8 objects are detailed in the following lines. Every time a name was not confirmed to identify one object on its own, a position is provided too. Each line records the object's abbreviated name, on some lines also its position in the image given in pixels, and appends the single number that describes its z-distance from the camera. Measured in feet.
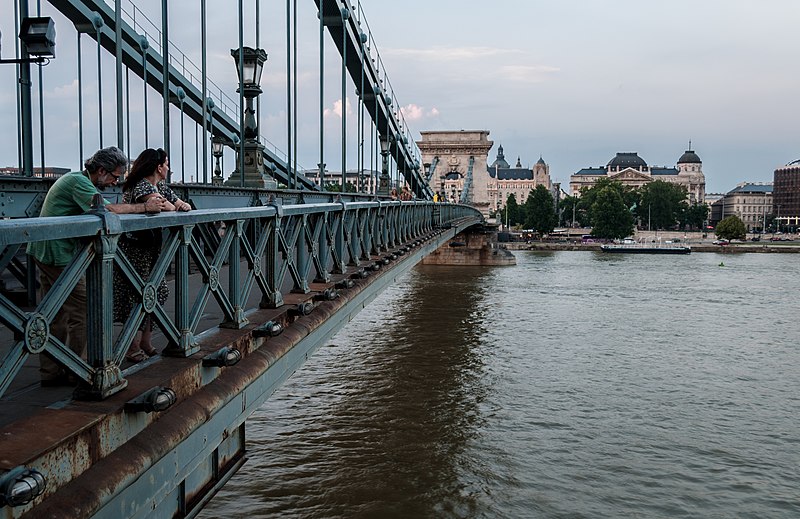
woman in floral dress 12.03
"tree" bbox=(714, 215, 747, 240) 281.74
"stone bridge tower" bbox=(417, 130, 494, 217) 228.43
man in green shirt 10.45
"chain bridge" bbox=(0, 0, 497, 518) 8.49
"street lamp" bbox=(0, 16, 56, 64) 20.66
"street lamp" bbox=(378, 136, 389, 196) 63.49
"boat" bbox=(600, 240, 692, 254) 222.69
